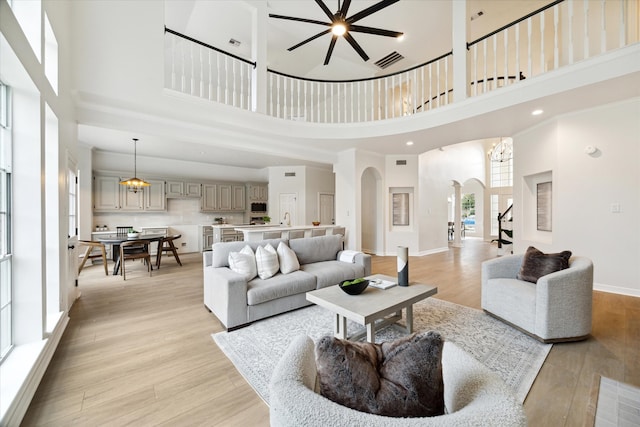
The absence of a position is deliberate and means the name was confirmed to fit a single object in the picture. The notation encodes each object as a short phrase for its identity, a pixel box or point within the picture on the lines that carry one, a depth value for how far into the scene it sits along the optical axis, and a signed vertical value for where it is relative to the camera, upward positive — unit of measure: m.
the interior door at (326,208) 8.59 +0.14
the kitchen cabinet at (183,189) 7.46 +0.72
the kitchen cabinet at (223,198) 8.10 +0.49
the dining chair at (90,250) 4.69 -0.70
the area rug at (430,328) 1.94 -1.20
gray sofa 2.63 -0.81
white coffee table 2.01 -0.77
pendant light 5.86 +0.71
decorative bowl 2.31 -0.69
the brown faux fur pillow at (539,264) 2.56 -0.55
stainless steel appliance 9.01 +0.19
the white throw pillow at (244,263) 2.92 -0.59
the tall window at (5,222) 1.75 -0.06
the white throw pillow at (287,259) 3.25 -0.61
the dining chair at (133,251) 4.66 -0.74
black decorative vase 2.58 -0.59
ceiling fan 3.30 +2.55
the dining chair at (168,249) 5.31 -0.79
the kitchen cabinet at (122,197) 6.38 +0.43
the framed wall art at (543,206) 4.64 +0.10
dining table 4.63 -0.51
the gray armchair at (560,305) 2.25 -0.85
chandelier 7.54 +1.89
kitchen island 5.51 -0.45
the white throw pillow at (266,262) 3.06 -0.60
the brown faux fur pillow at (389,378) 0.71 -0.48
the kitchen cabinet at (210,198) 8.04 +0.46
